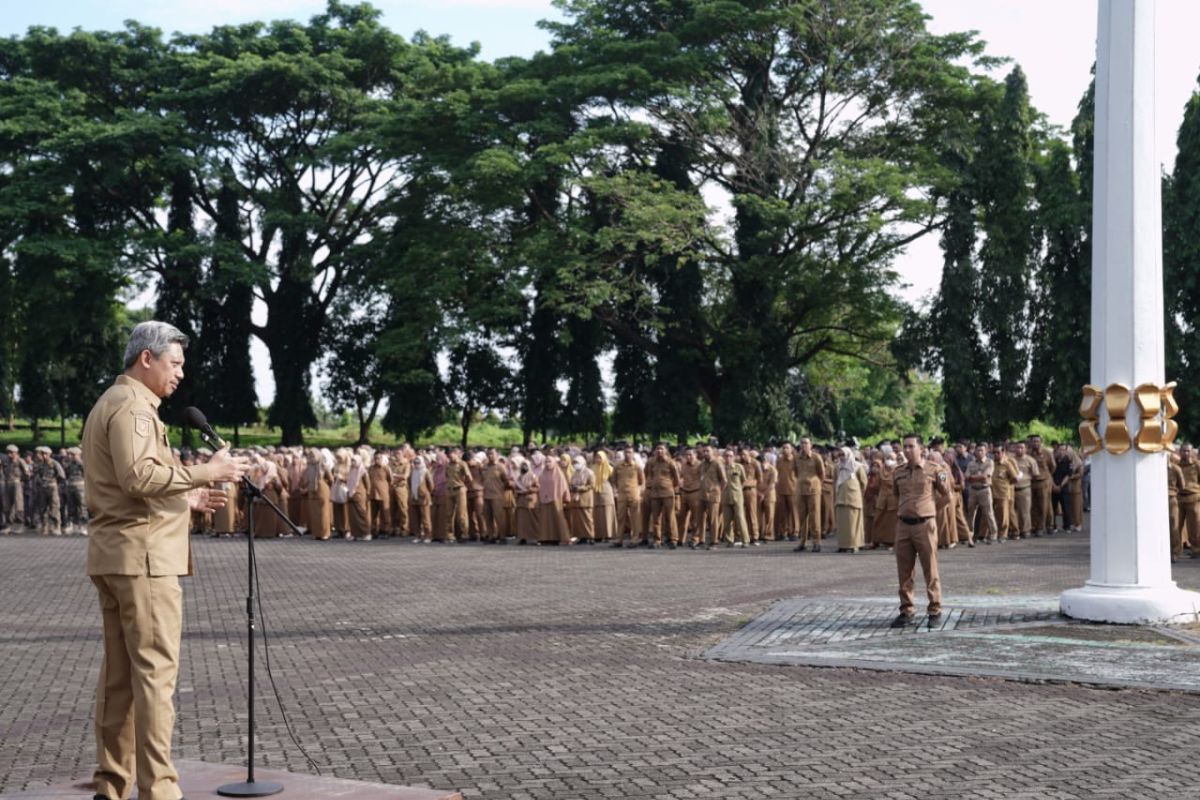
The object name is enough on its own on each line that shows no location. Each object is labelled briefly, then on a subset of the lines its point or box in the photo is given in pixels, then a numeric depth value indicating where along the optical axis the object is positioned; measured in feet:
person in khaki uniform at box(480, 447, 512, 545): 90.63
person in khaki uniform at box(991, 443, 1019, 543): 86.63
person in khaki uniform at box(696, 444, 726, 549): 82.02
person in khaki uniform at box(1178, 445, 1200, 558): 73.20
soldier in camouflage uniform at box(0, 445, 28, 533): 100.73
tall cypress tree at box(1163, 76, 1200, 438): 117.70
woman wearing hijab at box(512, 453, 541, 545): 88.69
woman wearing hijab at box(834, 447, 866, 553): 76.95
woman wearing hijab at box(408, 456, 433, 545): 93.25
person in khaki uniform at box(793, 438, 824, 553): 78.07
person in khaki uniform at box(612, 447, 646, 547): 86.48
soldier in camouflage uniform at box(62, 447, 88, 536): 96.78
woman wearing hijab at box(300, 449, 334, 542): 93.91
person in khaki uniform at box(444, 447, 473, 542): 91.81
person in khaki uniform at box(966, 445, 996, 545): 83.82
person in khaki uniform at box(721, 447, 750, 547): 82.48
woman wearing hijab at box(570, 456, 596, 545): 87.76
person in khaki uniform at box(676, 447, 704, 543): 83.46
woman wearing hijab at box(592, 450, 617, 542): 87.97
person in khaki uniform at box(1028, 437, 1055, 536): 91.66
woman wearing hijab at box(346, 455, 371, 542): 94.17
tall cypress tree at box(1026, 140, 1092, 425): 119.03
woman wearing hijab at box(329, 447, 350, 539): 95.04
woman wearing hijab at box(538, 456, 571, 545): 87.10
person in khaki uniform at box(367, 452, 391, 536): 94.79
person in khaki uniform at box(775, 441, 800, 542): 86.12
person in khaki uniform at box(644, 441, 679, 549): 83.20
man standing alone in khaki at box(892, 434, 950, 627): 42.34
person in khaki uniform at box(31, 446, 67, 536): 97.14
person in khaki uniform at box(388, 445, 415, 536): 94.43
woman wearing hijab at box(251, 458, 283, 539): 93.81
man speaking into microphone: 18.19
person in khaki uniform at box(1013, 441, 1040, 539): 88.58
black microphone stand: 19.15
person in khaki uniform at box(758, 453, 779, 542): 87.35
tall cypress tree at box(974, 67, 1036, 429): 121.80
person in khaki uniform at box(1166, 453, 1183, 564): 73.77
